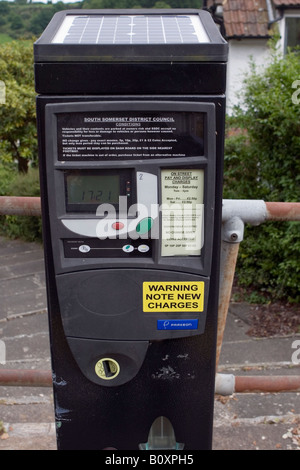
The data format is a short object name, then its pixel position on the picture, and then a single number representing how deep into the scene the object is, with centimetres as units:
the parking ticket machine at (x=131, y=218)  143
